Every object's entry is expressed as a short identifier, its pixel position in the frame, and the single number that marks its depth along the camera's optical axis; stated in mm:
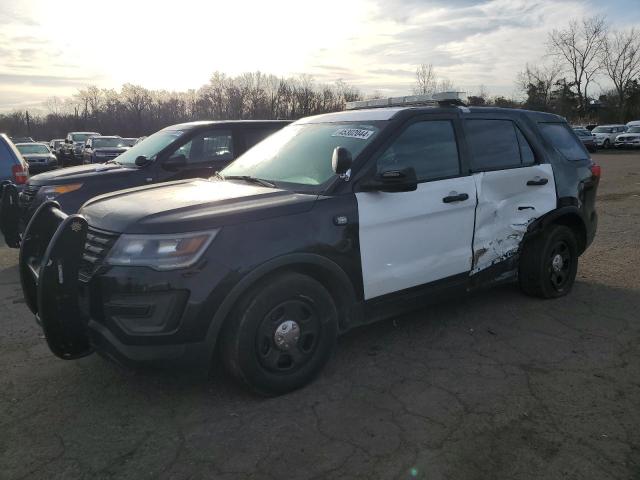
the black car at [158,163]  6328
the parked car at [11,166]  8297
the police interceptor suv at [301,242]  2914
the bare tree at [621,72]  57781
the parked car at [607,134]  35906
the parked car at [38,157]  21344
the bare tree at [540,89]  60844
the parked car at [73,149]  27598
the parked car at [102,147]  19078
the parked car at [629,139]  34062
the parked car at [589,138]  34594
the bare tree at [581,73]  62219
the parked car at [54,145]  40450
